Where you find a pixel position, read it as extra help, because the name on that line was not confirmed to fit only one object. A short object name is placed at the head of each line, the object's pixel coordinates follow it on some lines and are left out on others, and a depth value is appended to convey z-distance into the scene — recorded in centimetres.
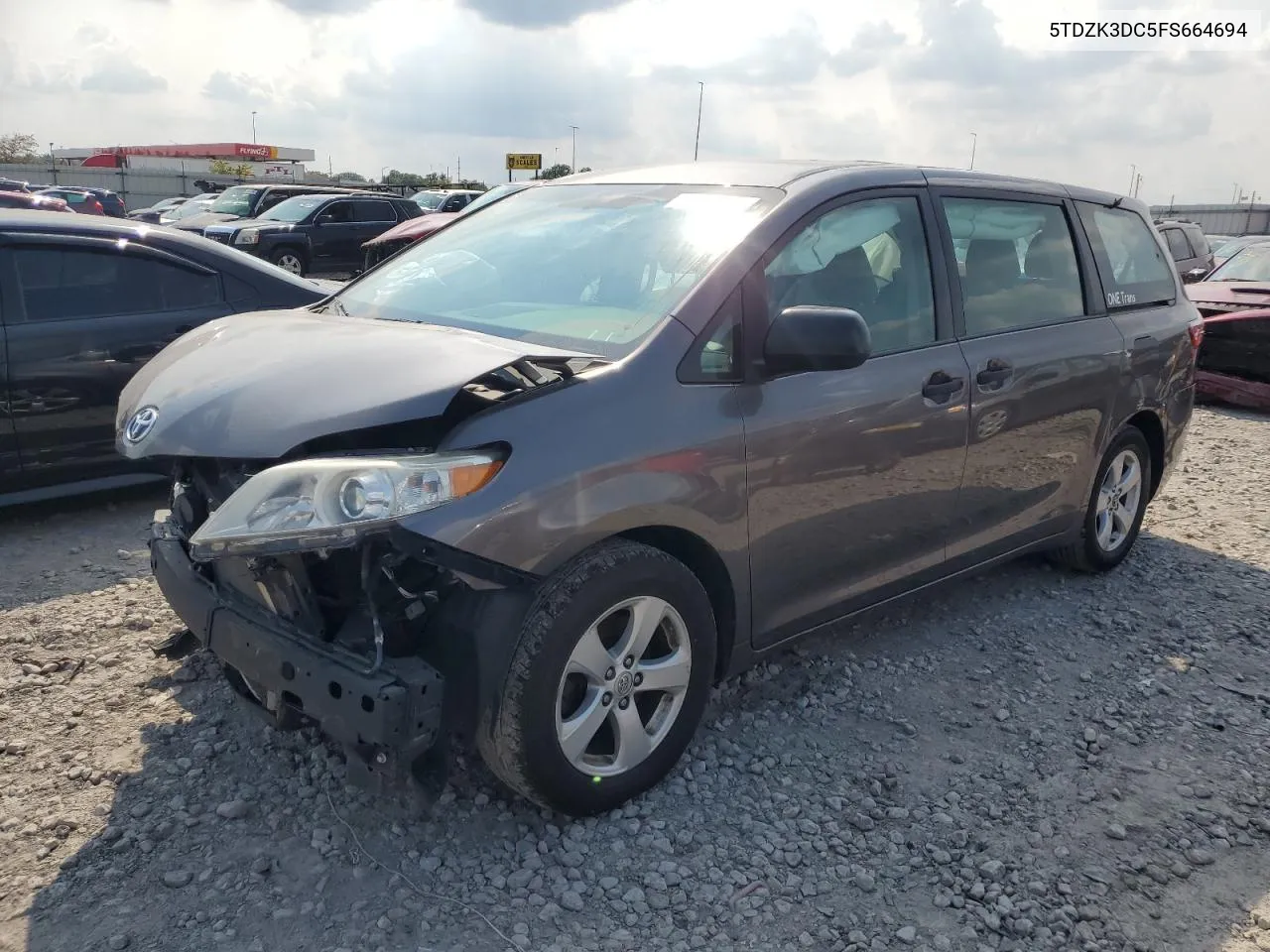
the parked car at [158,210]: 2262
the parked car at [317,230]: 1684
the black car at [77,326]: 490
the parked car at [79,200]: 2248
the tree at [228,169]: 5622
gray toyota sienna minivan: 249
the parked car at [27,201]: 1528
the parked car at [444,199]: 2264
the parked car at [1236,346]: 963
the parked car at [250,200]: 1972
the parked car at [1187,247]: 1479
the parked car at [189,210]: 2039
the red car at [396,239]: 1553
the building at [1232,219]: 4075
